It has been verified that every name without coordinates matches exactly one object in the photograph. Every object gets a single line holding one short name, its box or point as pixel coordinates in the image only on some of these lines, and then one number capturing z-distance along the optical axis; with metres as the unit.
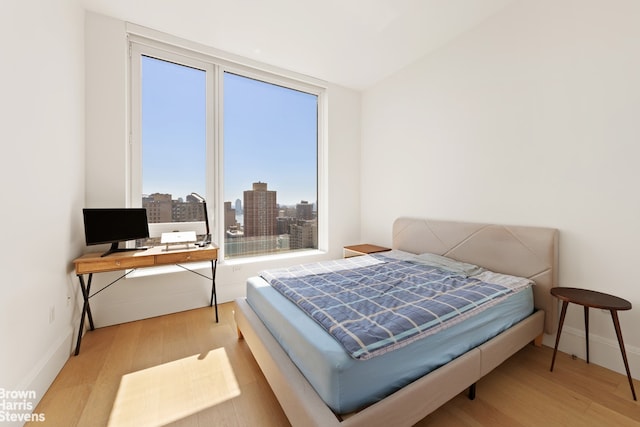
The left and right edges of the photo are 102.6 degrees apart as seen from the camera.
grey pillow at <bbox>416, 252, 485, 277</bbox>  2.38
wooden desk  2.14
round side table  1.66
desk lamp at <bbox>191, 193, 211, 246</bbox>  2.97
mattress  1.16
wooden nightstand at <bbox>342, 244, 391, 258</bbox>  3.60
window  2.93
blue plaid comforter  1.33
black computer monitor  2.26
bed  1.18
